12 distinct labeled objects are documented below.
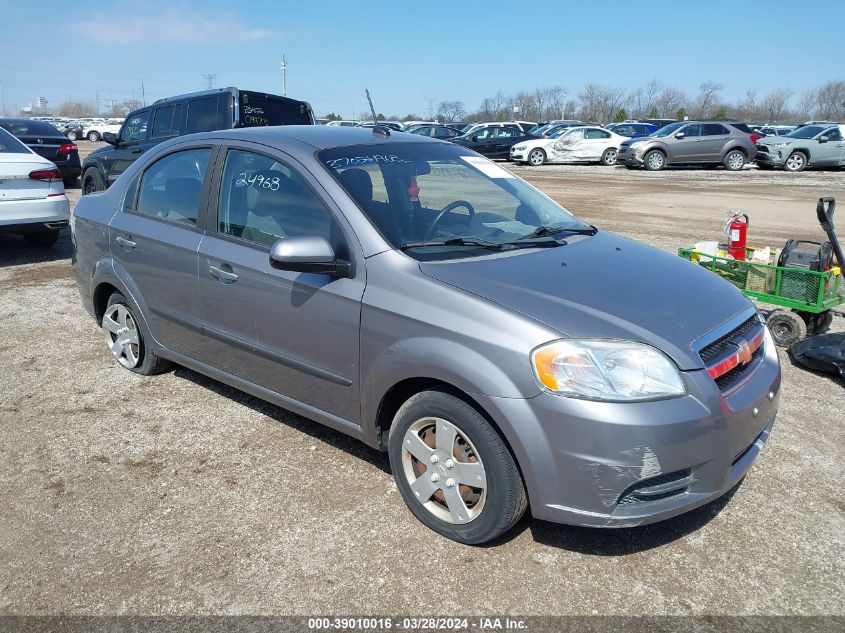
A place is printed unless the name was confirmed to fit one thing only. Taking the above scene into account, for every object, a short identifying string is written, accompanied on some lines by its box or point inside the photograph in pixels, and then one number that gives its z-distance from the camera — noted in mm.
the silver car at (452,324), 2609
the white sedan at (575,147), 27469
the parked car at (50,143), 14520
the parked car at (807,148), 23469
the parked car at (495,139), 29219
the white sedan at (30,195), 7773
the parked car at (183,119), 9828
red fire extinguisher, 5934
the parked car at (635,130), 29138
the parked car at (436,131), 27578
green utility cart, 5191
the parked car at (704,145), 24078
